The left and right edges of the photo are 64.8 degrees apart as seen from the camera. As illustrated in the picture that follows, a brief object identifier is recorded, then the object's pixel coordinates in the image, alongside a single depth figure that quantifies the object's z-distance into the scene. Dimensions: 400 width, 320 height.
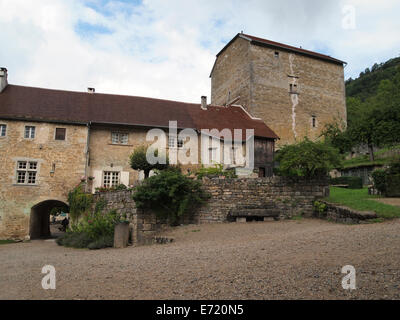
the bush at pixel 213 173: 13.83
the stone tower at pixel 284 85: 27.22
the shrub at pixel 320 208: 12.02
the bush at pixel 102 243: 11.63
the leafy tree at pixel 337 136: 28.89
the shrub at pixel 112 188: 14.69
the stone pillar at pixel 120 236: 11.57
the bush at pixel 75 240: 12.70
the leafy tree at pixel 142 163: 14.69
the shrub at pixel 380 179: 13.01
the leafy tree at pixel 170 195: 12.09
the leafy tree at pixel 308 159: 12.29
